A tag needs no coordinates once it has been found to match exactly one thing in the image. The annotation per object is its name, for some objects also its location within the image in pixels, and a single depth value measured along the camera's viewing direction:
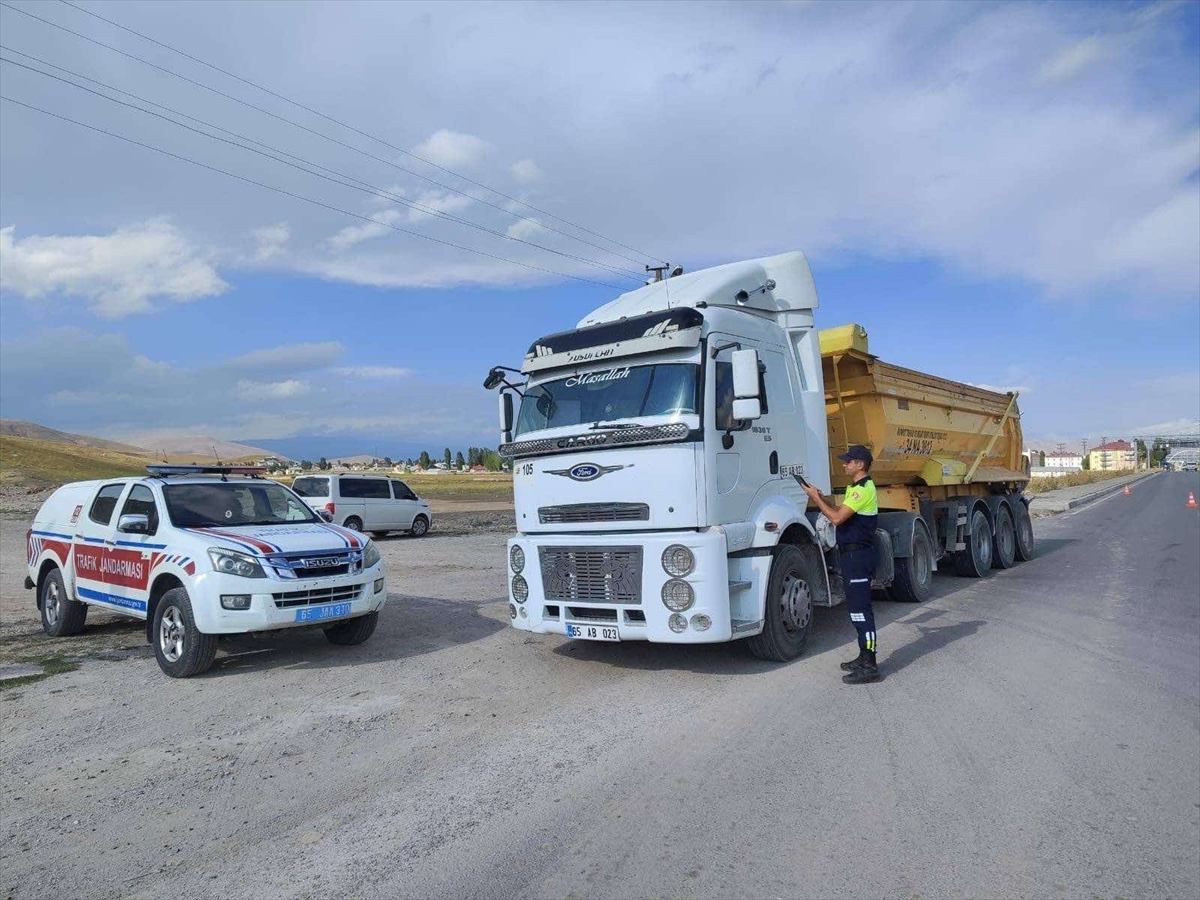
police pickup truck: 7.18
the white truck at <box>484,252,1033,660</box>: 6.63
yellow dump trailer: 10.01
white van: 23.00
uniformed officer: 6.61
